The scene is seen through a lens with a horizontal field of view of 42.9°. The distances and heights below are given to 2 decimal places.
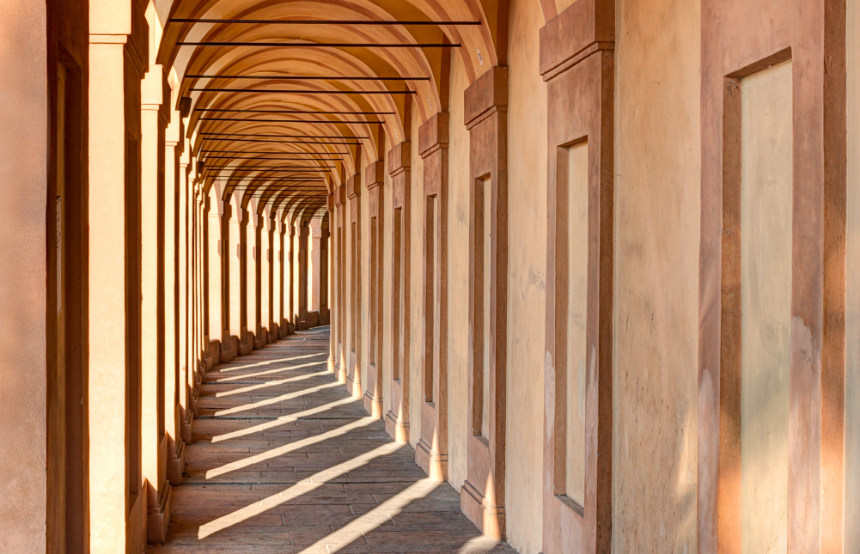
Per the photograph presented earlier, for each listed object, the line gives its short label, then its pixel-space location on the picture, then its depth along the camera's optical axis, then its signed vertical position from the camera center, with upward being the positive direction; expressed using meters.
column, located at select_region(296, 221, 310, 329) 52.41 +0.11
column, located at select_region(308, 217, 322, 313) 55.53 +0.70
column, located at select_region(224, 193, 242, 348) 35.81 +0.42
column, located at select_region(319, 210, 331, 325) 55.81 +0.32
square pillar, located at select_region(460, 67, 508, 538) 10.33 -0.23
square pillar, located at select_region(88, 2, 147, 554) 7.73 +0.04
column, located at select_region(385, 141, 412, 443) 16.62 -0.23
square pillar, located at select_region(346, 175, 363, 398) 23.44 -0.25
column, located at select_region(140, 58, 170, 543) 10.10 -0.18
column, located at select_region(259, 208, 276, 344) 41.75 -0.21
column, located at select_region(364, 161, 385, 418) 19.75 +0.05
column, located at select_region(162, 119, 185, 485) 13.00 -0.31
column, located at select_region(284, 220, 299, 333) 48.88 +0.06
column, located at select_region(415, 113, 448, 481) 13.48 -0.42
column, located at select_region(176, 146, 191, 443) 16.44 -0.23
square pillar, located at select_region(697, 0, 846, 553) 4.14 -0.01
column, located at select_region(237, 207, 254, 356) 36.34 -0.25
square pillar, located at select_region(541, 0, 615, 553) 7.11 -0.03
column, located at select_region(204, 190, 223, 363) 32.44 +0.36
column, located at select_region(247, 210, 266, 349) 38.69 +0.02
